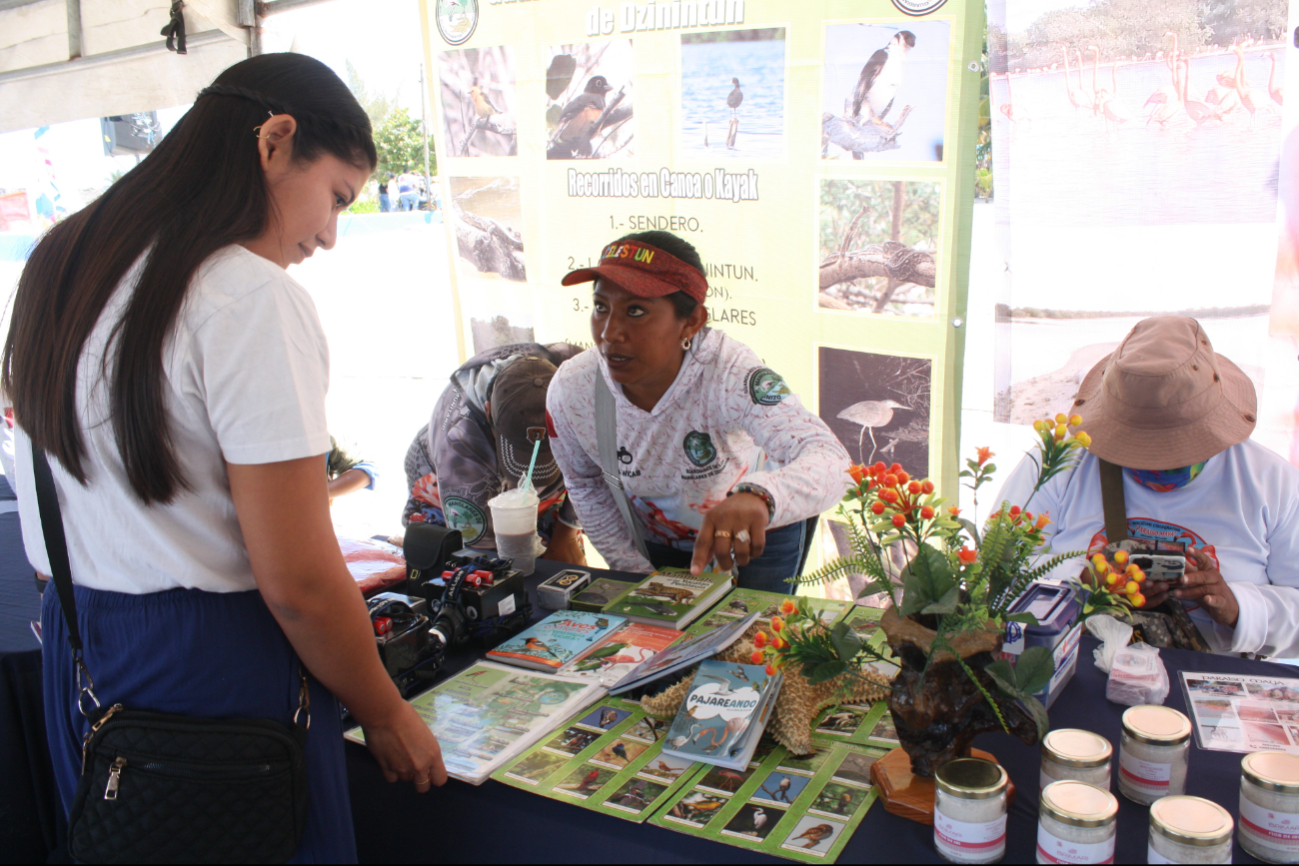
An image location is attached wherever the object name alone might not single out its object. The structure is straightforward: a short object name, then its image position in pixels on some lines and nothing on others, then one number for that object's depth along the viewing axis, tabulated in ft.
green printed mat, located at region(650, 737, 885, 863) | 3.25
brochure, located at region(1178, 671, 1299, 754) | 3.85
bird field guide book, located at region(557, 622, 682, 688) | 4.70
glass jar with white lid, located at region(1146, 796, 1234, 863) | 2.77
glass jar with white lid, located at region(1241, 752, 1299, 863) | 2.97
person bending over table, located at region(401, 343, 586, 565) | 8.08
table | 3.22
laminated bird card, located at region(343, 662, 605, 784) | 3.93
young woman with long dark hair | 2.86
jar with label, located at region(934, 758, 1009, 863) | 2.99
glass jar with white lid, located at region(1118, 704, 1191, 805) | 3.29
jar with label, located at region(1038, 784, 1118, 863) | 2.85
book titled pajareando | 3.76
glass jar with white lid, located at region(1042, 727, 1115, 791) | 3.19
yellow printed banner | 7.68
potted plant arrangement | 3.11
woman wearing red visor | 6.47
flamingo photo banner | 6.59
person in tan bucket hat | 5.44
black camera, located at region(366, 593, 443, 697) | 4.45
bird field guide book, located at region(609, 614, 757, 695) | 4.32
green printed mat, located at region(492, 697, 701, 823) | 3.57
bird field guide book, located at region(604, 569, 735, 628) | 5.41
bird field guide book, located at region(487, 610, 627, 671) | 4.90
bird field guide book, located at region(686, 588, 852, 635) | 5.29
